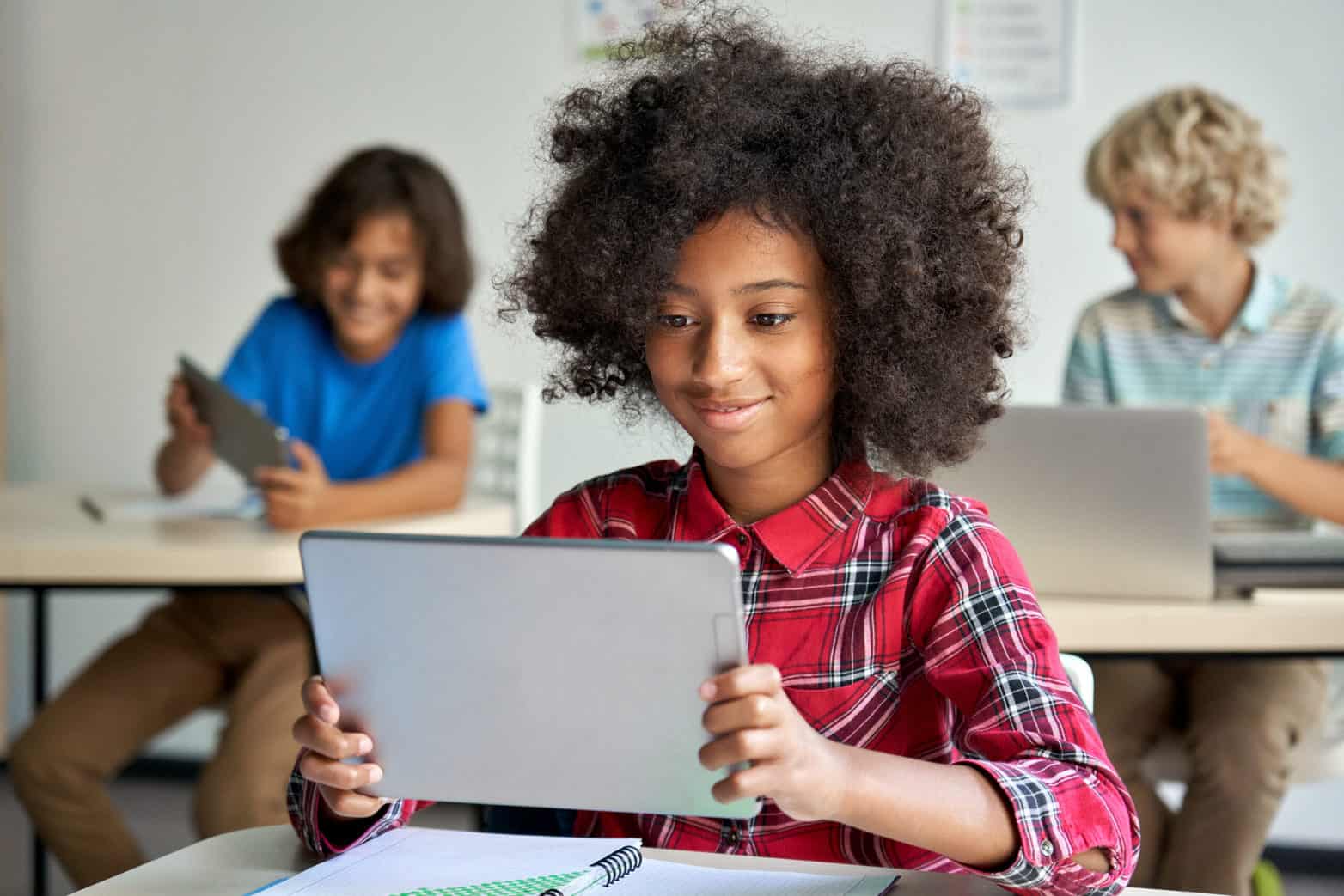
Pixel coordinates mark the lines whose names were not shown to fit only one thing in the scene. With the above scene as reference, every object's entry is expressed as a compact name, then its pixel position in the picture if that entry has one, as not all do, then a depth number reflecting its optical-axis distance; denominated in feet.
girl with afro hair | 3.36
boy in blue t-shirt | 7.44
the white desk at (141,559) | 6.89
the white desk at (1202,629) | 5.83
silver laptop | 5.68
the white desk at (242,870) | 2.94
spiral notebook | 2.84
